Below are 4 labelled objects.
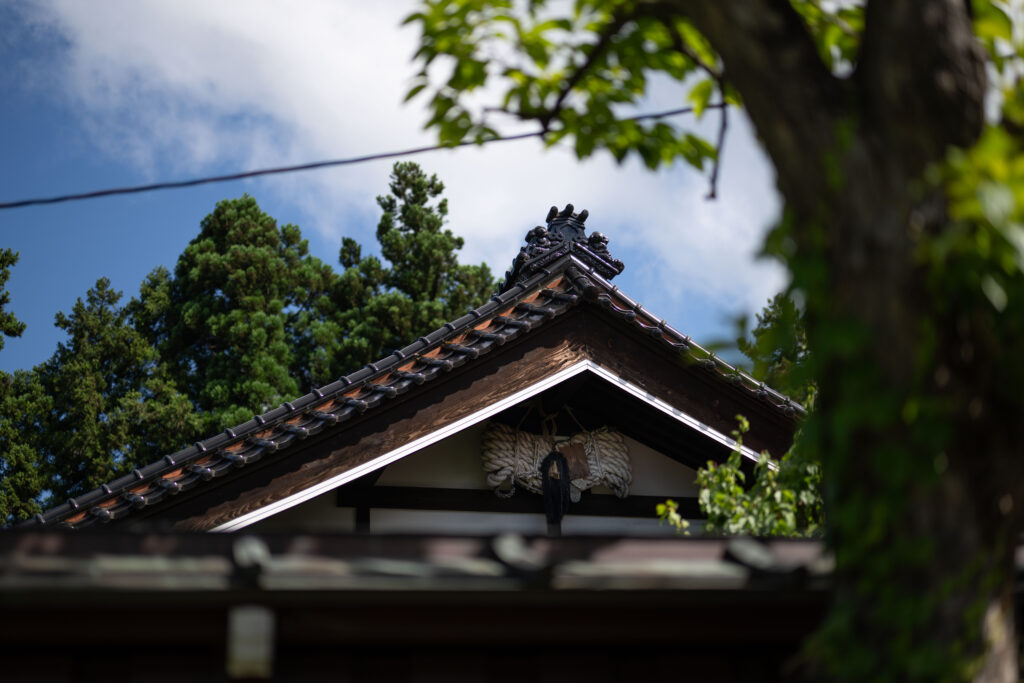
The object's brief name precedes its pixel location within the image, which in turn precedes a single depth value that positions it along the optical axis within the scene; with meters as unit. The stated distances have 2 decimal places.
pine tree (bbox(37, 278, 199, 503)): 21.94
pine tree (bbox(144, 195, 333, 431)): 22.78
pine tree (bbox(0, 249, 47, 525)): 20.08
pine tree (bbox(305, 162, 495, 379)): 24.02
